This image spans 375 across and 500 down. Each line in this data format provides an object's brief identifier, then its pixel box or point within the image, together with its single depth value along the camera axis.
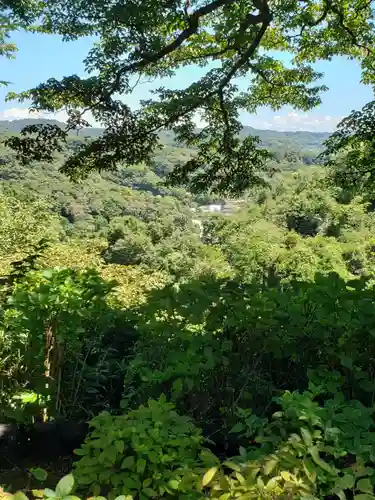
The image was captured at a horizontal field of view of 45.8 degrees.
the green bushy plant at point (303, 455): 1.08
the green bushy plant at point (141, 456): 1.20
